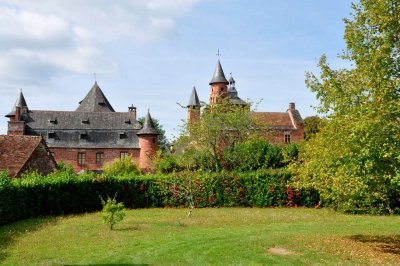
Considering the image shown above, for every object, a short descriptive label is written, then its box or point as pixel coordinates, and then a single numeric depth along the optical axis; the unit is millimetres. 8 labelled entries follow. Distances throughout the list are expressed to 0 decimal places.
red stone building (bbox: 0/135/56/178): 28219
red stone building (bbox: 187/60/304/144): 64000
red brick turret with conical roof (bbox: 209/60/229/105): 65125
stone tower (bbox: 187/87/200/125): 59375
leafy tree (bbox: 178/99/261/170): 37406
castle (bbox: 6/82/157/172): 57375
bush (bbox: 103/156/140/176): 46031
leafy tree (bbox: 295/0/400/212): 12102
